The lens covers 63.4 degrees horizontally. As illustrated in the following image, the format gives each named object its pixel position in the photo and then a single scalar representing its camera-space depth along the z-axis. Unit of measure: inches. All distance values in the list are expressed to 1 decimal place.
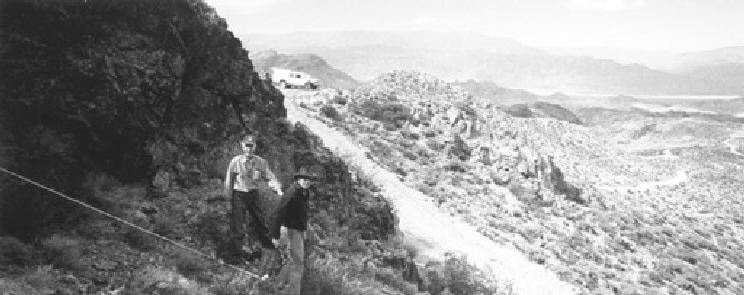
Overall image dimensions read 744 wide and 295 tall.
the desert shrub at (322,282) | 368.8
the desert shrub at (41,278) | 272.1
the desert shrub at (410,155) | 1355.8
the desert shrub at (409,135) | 1471.5
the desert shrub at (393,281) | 522.9
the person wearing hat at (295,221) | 325.1
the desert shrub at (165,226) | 358.9
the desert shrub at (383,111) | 1521.9
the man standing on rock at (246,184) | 346.0
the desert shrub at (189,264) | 334.6
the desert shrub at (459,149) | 1448.1
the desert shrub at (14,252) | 281.4
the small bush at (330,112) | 1397.1
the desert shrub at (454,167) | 1365.7
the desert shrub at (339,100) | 1520.7
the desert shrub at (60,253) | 294.0
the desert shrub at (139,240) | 335.6
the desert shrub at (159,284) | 299.3
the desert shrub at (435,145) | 1444.4
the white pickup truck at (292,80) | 1827.0
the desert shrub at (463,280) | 638.5
